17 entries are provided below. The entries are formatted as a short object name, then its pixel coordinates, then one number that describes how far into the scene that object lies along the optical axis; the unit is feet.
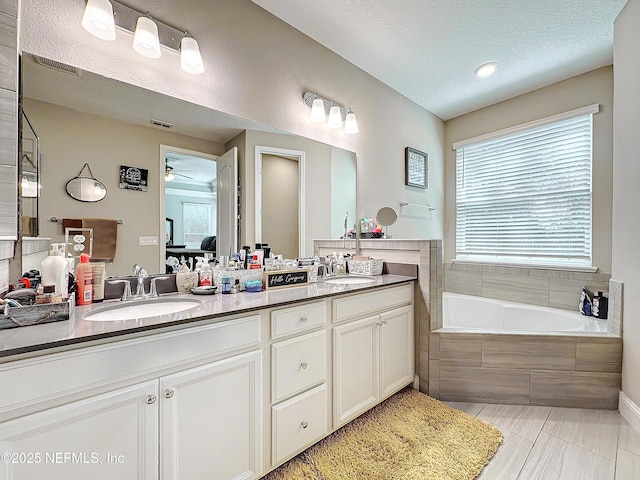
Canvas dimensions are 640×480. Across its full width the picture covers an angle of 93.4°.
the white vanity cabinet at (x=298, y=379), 4.33
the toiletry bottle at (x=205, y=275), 5.19
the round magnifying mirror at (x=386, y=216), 9.07
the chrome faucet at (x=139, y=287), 4.47
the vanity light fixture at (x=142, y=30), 4.29
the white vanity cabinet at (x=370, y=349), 5.24
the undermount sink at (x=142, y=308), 3.91
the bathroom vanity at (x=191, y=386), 2.64
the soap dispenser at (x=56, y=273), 3.69
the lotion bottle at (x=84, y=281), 3.97
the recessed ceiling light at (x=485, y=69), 8.21
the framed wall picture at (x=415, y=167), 10.02
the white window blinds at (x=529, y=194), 8.56
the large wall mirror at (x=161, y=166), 4.20
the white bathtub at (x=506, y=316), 7.84
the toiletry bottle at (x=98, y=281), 4.14
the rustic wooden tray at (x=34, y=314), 2.96
